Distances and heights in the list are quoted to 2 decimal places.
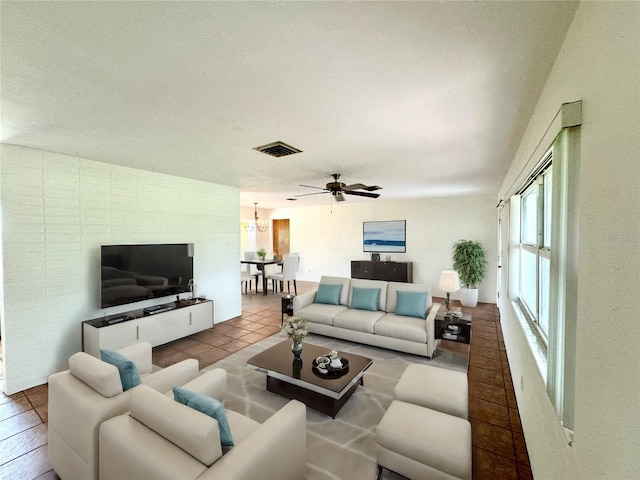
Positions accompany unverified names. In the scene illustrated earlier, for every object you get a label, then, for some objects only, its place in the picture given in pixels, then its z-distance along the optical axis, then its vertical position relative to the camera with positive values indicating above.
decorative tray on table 2.68 -1.28
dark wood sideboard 7.22 -0.91
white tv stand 3.36 -1.23
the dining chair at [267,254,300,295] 7.21 -0.83
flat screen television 3.66 -0.51
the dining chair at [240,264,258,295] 7.48 -1.07
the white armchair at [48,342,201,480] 1.69 -1.09
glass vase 3.01 -1.20
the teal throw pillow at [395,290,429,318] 4.03 -0.99
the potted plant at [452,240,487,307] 6.24 -0.71
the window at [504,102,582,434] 1.15 -0.11
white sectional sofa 3.72 -1.18
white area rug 2.02 -1.63
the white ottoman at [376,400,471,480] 1.65 -1.28
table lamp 3.87 -0.64
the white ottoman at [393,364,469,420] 2.13 -1.24
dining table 7.58 -0.73
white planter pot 6.20 -1.34
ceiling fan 3.71 +0.66
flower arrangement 2.97 -0.99
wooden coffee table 2.53 -1.33
